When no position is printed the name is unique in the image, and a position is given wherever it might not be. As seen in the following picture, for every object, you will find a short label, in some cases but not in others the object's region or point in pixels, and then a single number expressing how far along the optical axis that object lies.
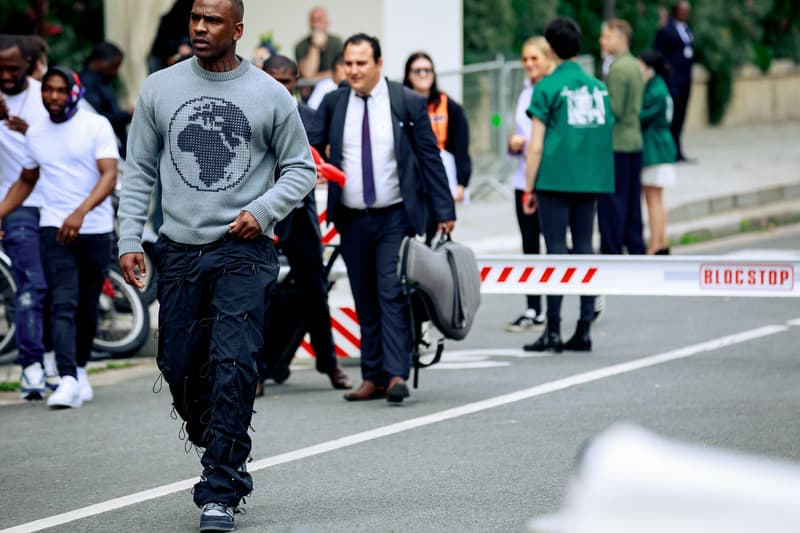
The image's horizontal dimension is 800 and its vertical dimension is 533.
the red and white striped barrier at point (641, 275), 16.89
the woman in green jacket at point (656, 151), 24.42
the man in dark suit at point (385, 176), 15.40
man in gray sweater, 10.82
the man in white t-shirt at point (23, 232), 16.37
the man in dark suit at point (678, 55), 40.16
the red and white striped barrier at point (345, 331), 18.29
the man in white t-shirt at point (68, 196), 15.53
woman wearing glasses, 20.09
